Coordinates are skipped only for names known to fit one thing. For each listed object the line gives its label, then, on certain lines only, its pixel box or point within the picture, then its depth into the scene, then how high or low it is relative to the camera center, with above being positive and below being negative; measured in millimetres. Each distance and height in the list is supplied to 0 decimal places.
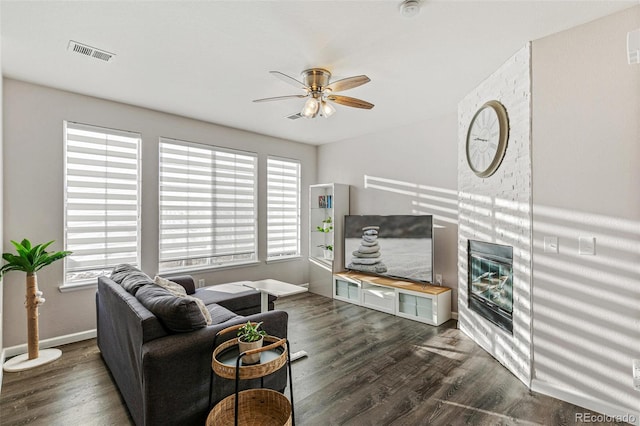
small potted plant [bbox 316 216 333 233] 5452 -249
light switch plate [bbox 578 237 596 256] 2240 -251
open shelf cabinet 5258 -397
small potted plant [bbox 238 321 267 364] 1895 -791
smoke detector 1985 +1296
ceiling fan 2852 +1087
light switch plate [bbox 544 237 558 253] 2398 -260
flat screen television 4238 -497
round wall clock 2904 +719
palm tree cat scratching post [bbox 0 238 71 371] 2873 -754
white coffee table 3106 -823
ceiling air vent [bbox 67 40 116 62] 2492 +1320
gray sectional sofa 1811 -883
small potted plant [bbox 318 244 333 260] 5344 -675
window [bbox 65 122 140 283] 3453 +152
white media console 3963 -1170
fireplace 2855 -705
